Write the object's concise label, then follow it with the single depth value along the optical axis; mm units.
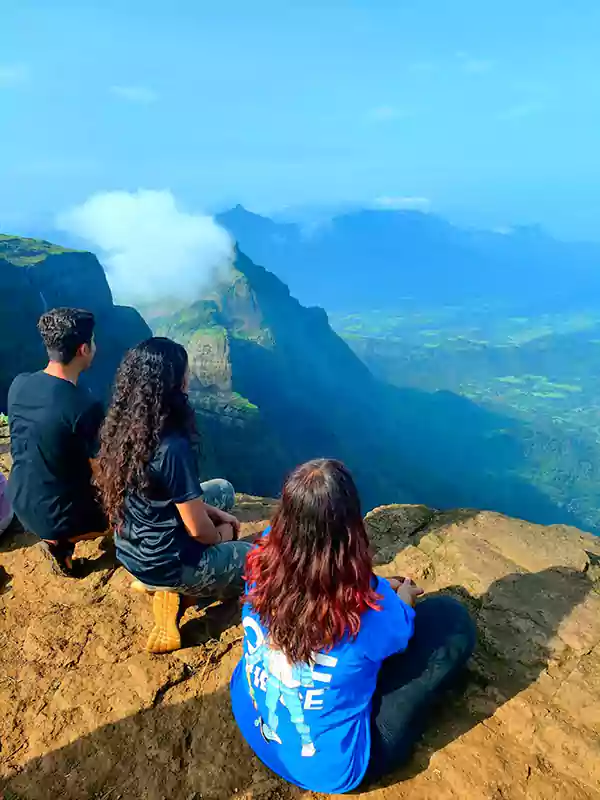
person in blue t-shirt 2777
